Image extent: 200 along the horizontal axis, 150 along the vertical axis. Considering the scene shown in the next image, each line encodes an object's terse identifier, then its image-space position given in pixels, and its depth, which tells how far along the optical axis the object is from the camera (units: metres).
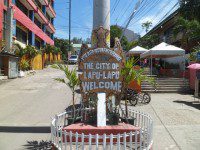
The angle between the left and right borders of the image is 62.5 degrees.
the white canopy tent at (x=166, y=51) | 11.61
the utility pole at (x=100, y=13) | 4.37
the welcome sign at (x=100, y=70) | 4.11
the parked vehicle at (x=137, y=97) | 7.87
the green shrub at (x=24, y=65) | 15.88
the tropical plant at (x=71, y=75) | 4.25
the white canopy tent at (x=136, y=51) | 16.02
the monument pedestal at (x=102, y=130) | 3.68
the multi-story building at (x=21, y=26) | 13.58
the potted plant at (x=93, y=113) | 4.06
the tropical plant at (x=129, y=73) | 4.16
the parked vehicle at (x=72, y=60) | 26.32
